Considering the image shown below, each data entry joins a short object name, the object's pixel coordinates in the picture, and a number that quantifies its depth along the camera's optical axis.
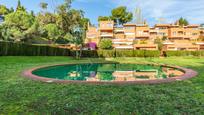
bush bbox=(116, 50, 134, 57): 18.96
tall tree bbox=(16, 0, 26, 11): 31.39
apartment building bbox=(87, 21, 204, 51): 27.90
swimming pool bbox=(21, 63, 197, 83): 6.41
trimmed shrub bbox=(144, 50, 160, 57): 19.46
